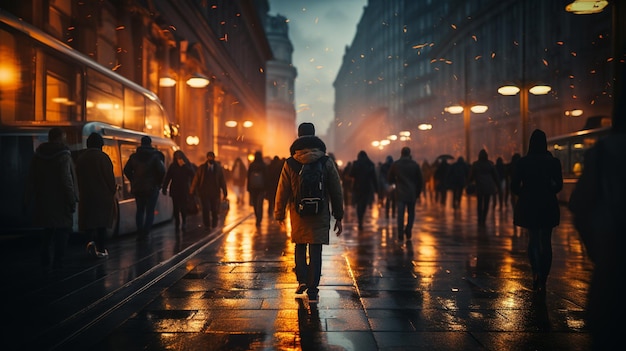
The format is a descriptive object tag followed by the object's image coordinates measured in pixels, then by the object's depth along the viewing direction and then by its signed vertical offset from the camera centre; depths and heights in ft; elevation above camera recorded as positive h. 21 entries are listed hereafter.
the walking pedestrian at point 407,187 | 35.88 -0.26
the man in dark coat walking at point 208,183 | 41.29 +0.01
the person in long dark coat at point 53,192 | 24.43 -0.37
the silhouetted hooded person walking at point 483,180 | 44.88 +0.22
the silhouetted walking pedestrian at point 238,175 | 68.87 +0.99
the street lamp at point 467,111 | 80.07 +10.08
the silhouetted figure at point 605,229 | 8.79 -0.76
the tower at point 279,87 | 314.14 +53.30
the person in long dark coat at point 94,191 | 27.14 -0.36
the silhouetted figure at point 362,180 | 42.27 +0.22
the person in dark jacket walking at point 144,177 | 35.40 +0.39
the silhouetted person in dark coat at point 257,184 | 45.06 -0.07
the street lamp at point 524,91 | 54.60 +9.81
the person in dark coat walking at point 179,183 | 41.19 +0.02
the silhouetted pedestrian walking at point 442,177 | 67.05 +0.69
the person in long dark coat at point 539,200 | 20.10 -0.61
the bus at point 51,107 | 33.09 +5.21
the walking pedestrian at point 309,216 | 18.78 -1.00
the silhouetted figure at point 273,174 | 46.52 +0.74
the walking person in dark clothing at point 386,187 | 53.88 -0.41
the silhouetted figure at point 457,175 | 61.52 +0.83
